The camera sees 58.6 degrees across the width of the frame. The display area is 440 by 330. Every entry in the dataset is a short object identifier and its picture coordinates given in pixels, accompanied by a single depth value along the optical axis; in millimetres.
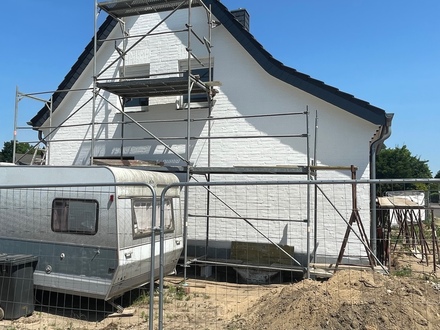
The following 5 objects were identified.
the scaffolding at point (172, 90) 8023
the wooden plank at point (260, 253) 8391
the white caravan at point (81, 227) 5840
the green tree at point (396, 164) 47938
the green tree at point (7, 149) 60250
